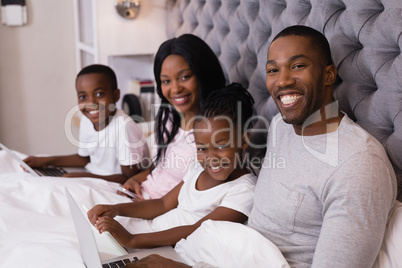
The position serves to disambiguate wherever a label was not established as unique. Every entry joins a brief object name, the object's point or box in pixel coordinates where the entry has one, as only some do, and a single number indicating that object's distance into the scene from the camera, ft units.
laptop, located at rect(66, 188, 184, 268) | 3.21
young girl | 4.27
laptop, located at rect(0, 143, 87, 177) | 6.02
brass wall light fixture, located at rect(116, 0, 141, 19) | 8.40
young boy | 6.09
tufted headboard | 3.73
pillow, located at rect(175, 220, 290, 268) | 3.49
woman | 5.44
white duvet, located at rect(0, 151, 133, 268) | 3.91
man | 3.09
